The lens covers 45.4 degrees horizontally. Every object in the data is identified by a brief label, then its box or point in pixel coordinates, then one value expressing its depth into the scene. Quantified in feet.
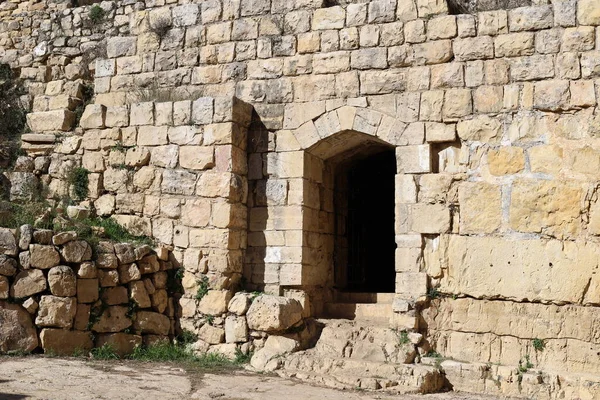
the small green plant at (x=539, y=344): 25.16
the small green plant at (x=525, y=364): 24.91
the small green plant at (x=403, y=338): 26.32
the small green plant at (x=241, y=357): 27.22
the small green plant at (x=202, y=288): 28.89
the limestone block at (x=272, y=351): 26.40
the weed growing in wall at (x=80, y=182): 31.45
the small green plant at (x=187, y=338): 28.79
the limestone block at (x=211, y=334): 28.35
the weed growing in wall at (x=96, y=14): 36.22
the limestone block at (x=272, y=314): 27.04
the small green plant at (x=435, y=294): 26.86
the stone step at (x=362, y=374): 24.18
